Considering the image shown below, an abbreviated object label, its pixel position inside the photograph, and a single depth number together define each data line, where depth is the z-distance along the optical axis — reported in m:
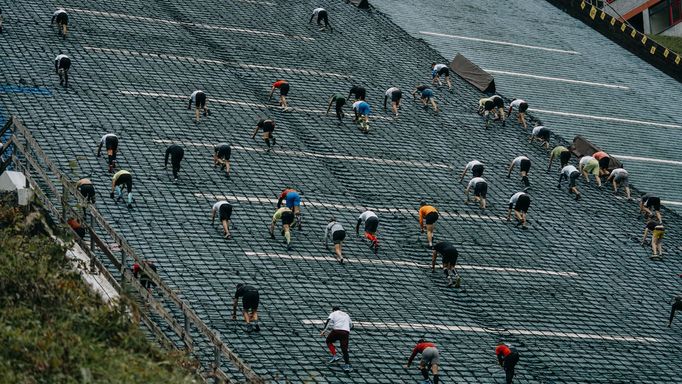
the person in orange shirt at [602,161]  44.25
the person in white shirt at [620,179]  43.34
